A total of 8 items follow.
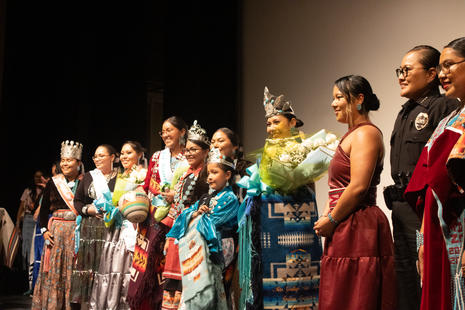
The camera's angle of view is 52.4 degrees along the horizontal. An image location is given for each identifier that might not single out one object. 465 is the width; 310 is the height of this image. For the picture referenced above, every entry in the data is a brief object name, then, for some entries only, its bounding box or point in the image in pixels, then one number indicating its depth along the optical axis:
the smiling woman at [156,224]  3.37
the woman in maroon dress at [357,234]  1.92
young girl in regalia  2.77
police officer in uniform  1.95
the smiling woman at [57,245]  4.41
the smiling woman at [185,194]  3.07
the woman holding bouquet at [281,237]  2.50
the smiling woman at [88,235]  4.23
